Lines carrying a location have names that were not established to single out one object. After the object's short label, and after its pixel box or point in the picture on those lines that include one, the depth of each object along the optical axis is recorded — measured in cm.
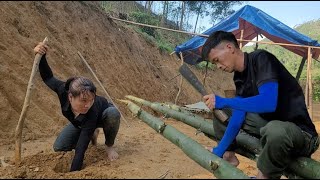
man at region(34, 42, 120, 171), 222
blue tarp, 572
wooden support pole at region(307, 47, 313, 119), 510
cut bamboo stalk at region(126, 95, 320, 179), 164
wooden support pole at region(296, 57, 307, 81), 616
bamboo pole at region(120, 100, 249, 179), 147
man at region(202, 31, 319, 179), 155
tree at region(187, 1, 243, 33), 2018
